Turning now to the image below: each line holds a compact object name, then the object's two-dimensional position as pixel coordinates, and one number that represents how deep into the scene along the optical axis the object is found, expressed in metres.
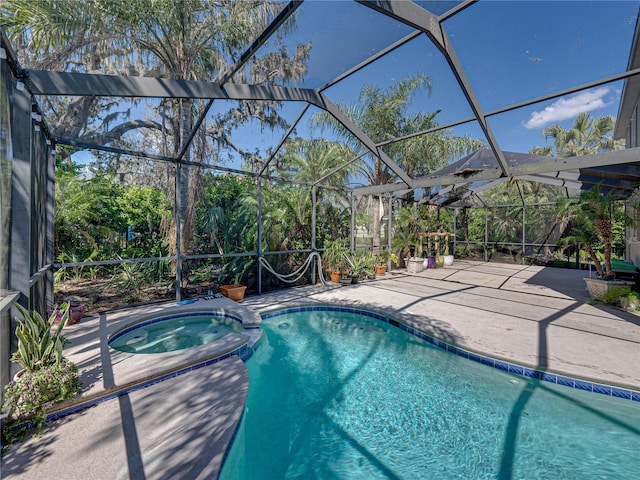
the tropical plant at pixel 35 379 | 2.16
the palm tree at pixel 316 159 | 9.45
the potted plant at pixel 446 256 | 12.52
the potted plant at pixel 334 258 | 8.59
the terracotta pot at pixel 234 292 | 6.18
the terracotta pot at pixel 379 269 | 9.76
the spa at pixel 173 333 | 4.18
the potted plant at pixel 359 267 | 8.46
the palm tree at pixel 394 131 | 10.08
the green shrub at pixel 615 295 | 5.83
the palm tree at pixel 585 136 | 18.86
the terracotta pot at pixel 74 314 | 4.39
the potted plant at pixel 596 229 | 6.14
